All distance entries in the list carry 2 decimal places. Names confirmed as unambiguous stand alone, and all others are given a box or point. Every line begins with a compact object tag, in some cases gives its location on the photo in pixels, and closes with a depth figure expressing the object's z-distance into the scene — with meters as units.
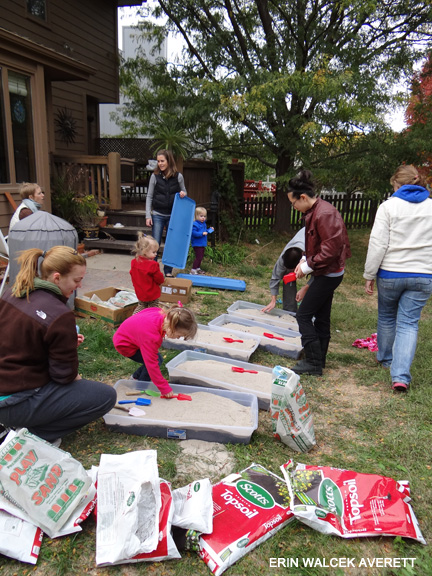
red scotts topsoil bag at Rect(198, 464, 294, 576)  1.94
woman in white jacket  3.58
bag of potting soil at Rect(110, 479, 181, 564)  1.91
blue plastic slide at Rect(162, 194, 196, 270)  6.60
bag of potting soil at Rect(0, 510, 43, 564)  1.90
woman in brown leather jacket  3.56
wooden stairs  7.98
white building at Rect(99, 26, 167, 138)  22.30
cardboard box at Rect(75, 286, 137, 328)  4.65
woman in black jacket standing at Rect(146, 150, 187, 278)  6.27
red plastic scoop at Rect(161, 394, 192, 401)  3.11
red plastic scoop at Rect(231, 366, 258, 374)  3.60
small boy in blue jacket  6.99
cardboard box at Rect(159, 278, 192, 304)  5.66
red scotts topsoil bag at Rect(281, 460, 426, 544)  2.07
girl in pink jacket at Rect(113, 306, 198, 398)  2.85
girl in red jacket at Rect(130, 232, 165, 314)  4.32
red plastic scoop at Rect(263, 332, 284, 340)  4.46
